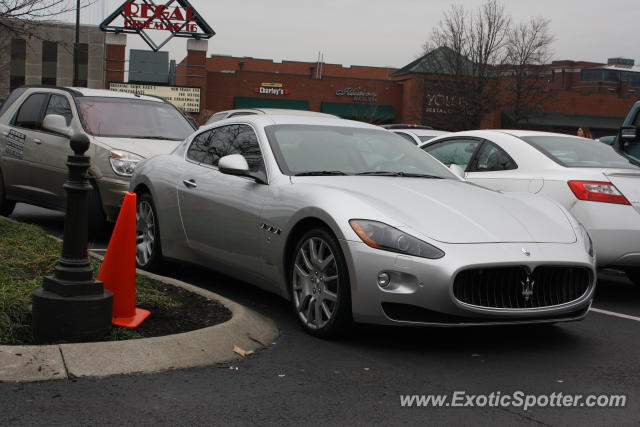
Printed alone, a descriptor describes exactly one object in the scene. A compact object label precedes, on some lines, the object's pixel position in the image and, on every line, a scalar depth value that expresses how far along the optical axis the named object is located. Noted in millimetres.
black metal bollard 4789
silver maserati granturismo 5074
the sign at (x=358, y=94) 66688
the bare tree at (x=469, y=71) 53219
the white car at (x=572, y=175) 7285
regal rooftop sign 52625
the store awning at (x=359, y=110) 66250
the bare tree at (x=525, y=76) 53656
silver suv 9438
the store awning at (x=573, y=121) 67438
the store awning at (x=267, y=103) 64438
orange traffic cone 5281
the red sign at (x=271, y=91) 65125
